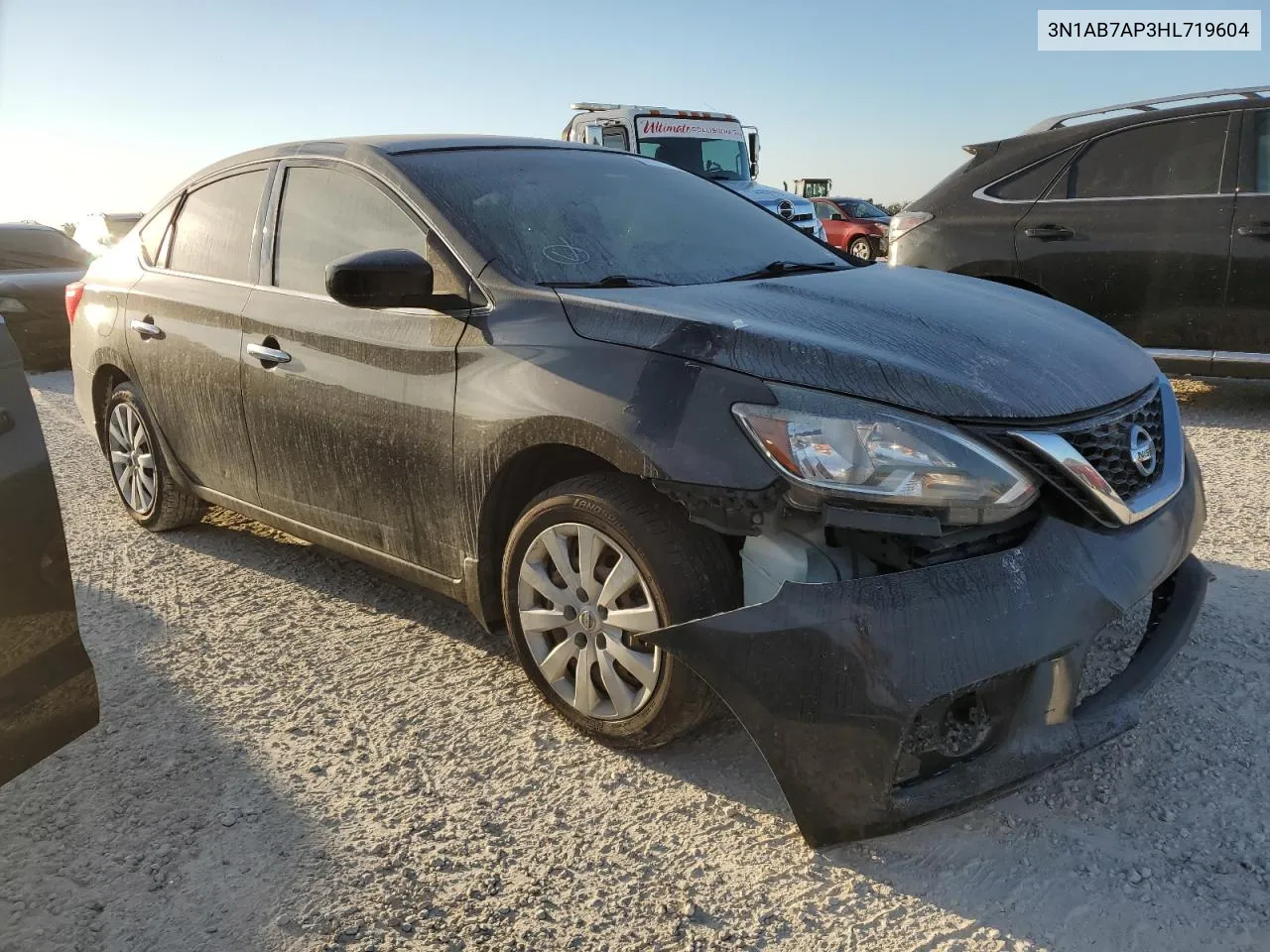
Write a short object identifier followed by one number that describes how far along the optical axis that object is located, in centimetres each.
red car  2192
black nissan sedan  204
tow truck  1302
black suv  561
